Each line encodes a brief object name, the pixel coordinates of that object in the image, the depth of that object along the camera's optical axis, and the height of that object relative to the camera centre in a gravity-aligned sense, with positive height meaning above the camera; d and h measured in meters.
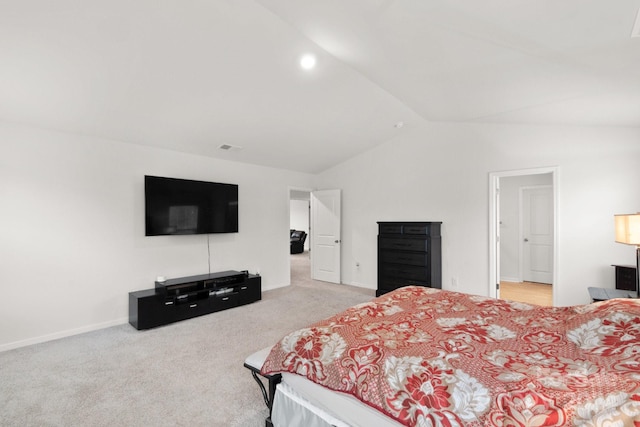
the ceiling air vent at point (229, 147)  4.47 +0.98
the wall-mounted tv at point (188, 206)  4.00 +0.12
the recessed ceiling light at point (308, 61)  2.97 +1.49
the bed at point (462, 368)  1.10 -0.67
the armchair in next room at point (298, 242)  11.14 -0.98
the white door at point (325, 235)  6.09 -0.42
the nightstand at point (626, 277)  3.17 -0.65
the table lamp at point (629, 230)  2.47 -0.13
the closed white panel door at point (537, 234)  5.82 -0.38
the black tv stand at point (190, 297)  3.67 -1.08
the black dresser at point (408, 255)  4.59 -0.62
